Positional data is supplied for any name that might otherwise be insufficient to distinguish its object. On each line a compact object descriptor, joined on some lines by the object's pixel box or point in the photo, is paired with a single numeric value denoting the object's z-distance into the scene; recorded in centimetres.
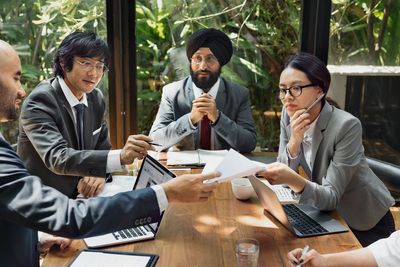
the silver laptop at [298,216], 170
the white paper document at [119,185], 205
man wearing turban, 293
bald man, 123
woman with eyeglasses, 200
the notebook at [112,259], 142
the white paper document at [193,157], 252
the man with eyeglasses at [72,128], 212
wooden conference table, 150
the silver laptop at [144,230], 158
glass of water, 142
